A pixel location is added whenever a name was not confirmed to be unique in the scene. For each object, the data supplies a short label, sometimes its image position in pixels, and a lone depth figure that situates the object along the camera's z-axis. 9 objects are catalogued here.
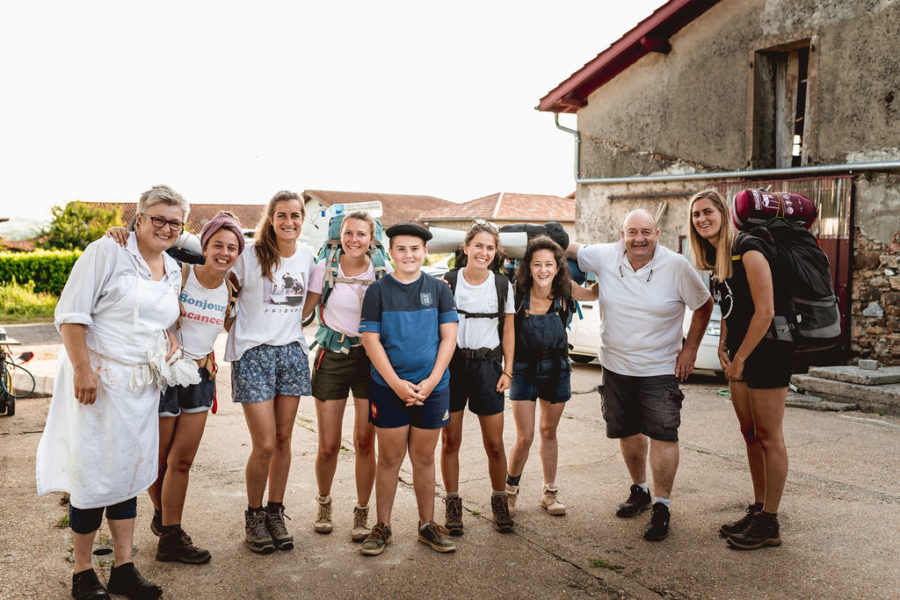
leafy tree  36.66
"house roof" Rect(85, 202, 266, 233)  56.28
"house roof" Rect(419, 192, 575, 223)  39.19
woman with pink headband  3.65
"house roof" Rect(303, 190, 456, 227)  59.00
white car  10.99
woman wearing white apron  3.12
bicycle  7.17
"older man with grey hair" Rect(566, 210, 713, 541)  4.13
